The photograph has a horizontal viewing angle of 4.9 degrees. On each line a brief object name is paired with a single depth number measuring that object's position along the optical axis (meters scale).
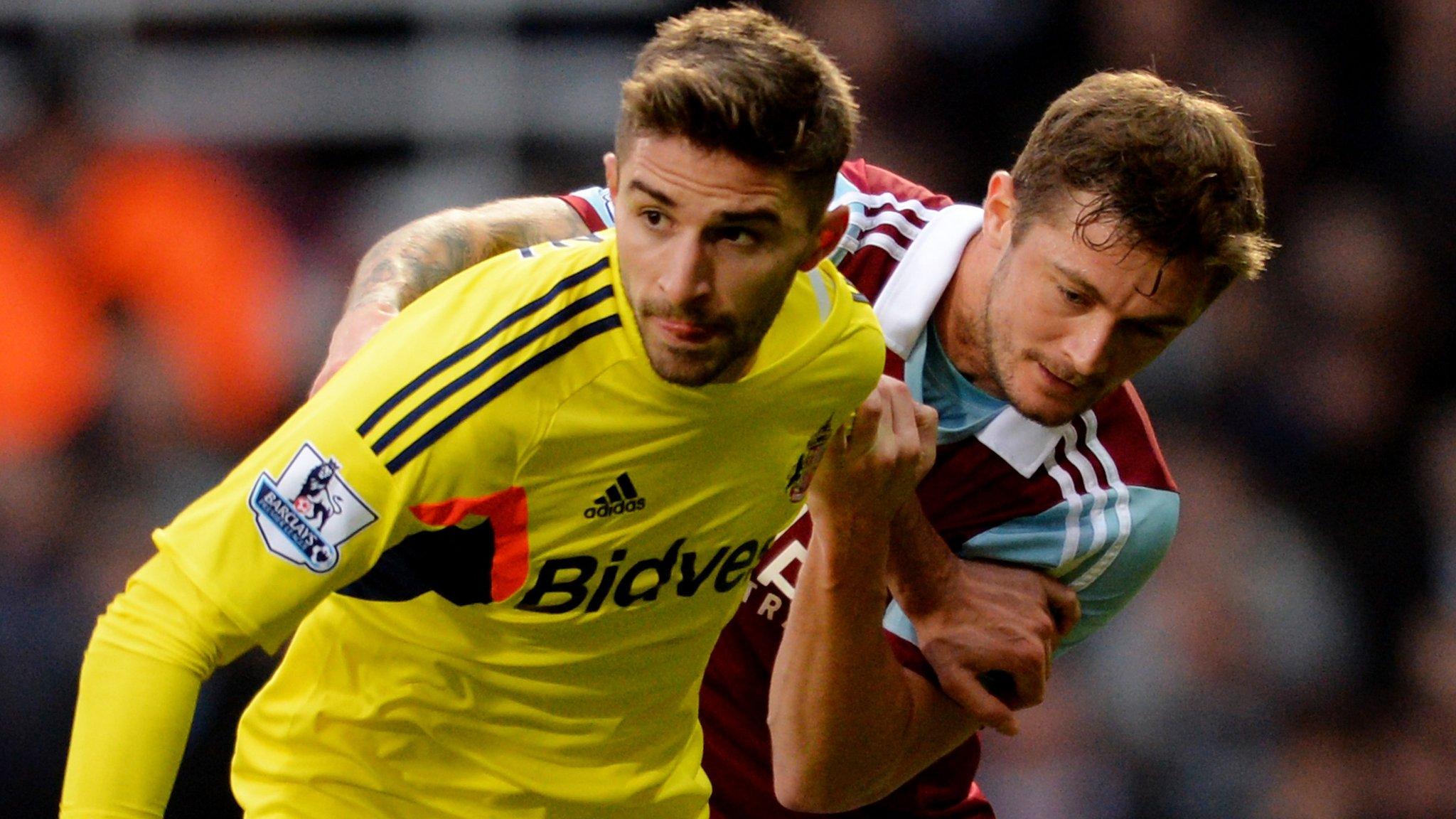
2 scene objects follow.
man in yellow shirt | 10.47
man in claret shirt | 10.89
